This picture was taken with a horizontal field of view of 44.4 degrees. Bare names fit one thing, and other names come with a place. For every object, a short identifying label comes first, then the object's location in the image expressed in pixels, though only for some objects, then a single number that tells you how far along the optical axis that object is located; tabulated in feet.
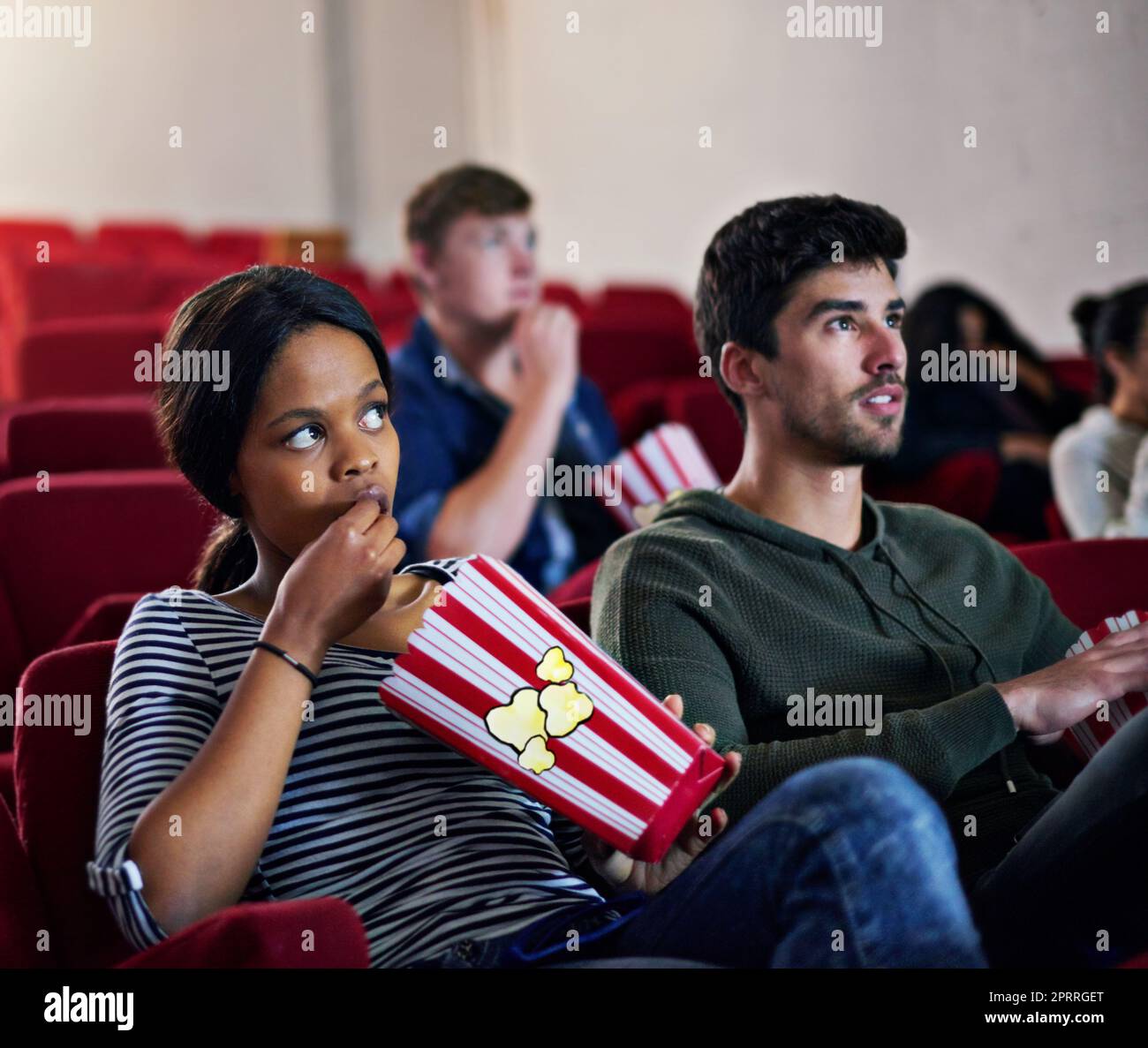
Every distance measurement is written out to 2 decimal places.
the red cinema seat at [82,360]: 10.07
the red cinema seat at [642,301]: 16.71
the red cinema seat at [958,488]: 9.11
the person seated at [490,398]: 7.24
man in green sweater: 4.03
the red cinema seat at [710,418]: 8.48
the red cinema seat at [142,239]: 21.93
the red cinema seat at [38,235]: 20.89
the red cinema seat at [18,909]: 3.77
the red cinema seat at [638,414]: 9.73
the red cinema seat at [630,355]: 12.00
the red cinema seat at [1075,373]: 12.09
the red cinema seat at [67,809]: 4.00
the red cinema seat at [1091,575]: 5.54
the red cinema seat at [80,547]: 5.84
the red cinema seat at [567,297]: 15.86
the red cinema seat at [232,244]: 23.27
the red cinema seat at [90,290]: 14.29
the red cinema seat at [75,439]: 7.00
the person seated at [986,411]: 9.55
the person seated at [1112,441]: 7.73
